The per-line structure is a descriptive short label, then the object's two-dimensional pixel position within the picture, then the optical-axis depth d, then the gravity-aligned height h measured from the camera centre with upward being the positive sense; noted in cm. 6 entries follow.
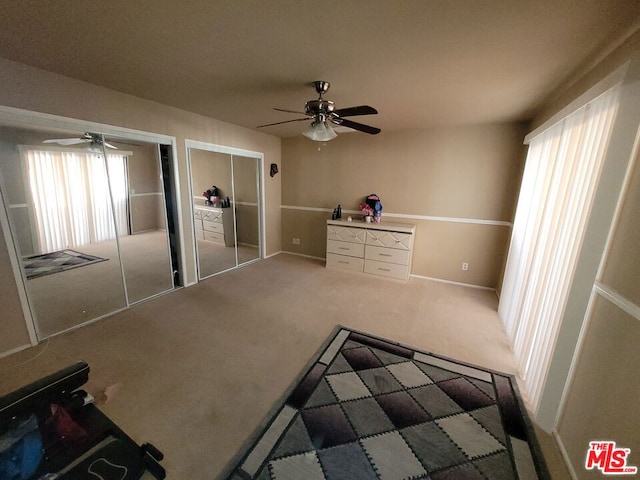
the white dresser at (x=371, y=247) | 404 -92
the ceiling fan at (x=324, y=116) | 226 +70
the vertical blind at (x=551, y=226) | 155 -21
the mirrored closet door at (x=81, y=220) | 236 -46
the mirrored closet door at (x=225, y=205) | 394 -31
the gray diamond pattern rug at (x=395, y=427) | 139 -153
